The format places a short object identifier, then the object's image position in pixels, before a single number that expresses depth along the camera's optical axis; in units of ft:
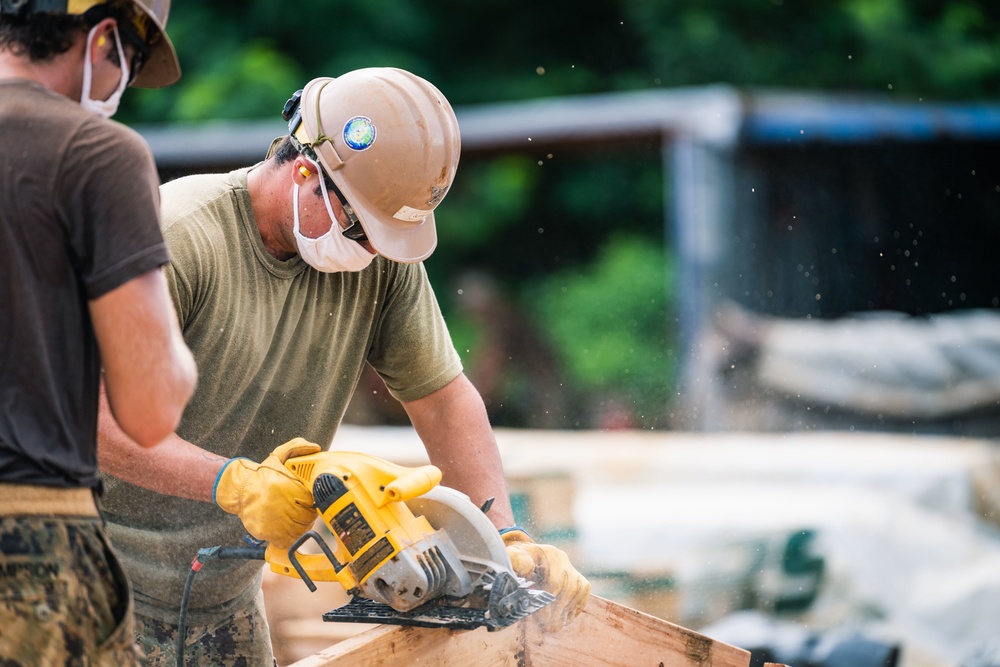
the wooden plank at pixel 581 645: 14.99
